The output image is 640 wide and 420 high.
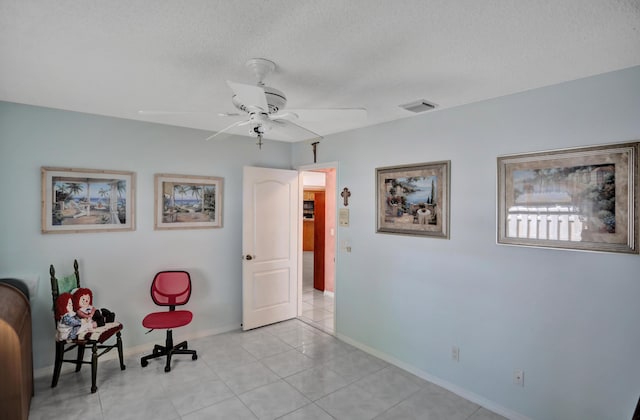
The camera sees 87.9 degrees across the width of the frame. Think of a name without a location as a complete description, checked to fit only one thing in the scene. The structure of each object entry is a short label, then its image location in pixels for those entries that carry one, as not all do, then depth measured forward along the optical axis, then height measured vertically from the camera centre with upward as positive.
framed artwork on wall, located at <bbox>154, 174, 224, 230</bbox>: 3.67 +0.11
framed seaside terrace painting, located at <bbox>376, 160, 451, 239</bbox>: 3.00 +0.11
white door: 4.17 -0.46
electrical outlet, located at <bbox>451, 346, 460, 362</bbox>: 2.90 -1.25
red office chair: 3.24 -1.06
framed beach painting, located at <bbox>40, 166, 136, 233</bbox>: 3.07 +0.11
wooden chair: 2.82 -1.11
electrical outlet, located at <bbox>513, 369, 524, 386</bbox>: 2.51 -1.27
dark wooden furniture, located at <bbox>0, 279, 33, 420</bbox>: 2.01 -0.94
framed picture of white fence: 2.07 +0.08
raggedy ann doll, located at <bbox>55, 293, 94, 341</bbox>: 2.78 -0.92
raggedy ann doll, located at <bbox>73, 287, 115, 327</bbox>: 2.91 -0.87
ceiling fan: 1.92 +0.60
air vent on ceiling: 2.80 +0.91
